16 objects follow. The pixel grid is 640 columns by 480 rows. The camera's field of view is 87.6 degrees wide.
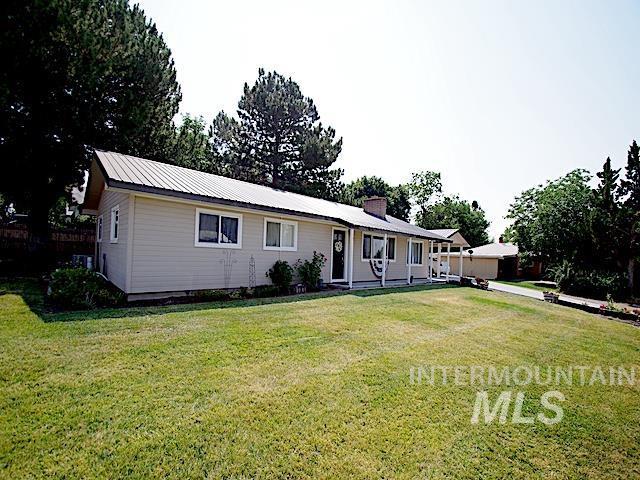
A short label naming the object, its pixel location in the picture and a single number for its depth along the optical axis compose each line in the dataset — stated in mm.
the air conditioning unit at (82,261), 11633
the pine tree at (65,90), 11645
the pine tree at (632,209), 20875
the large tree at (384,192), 42906
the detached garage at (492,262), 31344
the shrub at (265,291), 9820
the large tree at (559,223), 23078
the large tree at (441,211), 45969
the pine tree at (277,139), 26828
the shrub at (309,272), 11680
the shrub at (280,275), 10859
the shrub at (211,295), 8656
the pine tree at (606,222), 21375
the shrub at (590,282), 21250
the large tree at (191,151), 18984
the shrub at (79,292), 6977
